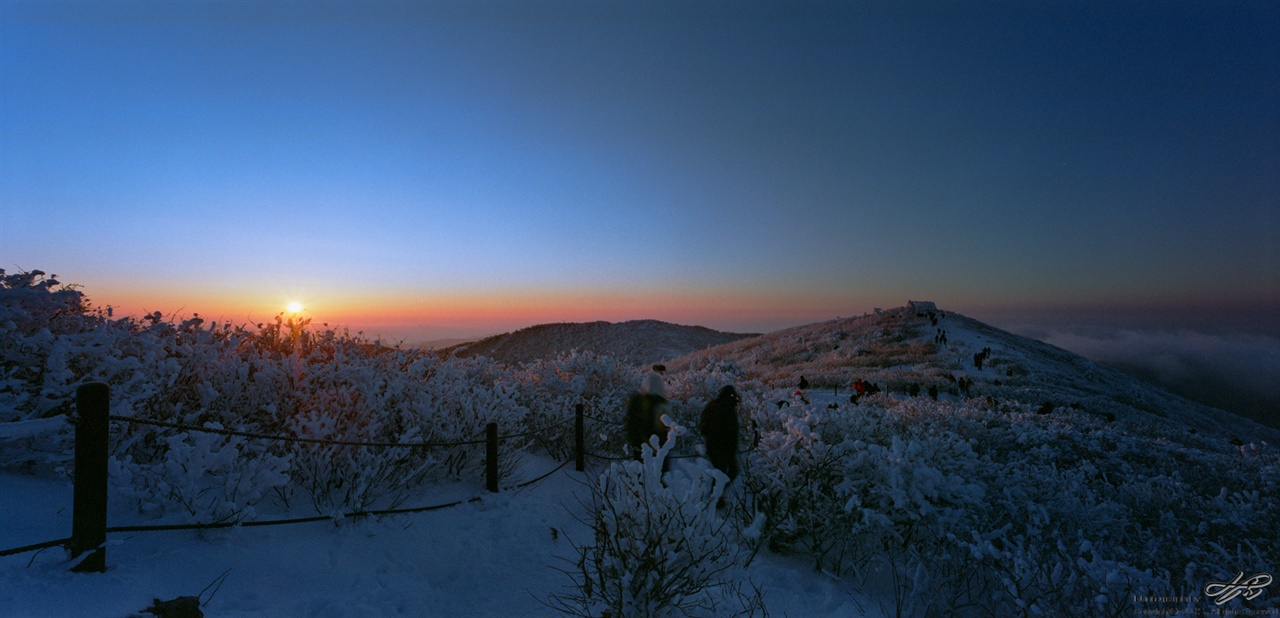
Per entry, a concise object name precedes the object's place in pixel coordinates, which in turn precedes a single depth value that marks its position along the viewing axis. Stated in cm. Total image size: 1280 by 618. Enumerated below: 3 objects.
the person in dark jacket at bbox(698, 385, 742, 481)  734
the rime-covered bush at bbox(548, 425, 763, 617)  411
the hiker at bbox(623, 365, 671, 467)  895
